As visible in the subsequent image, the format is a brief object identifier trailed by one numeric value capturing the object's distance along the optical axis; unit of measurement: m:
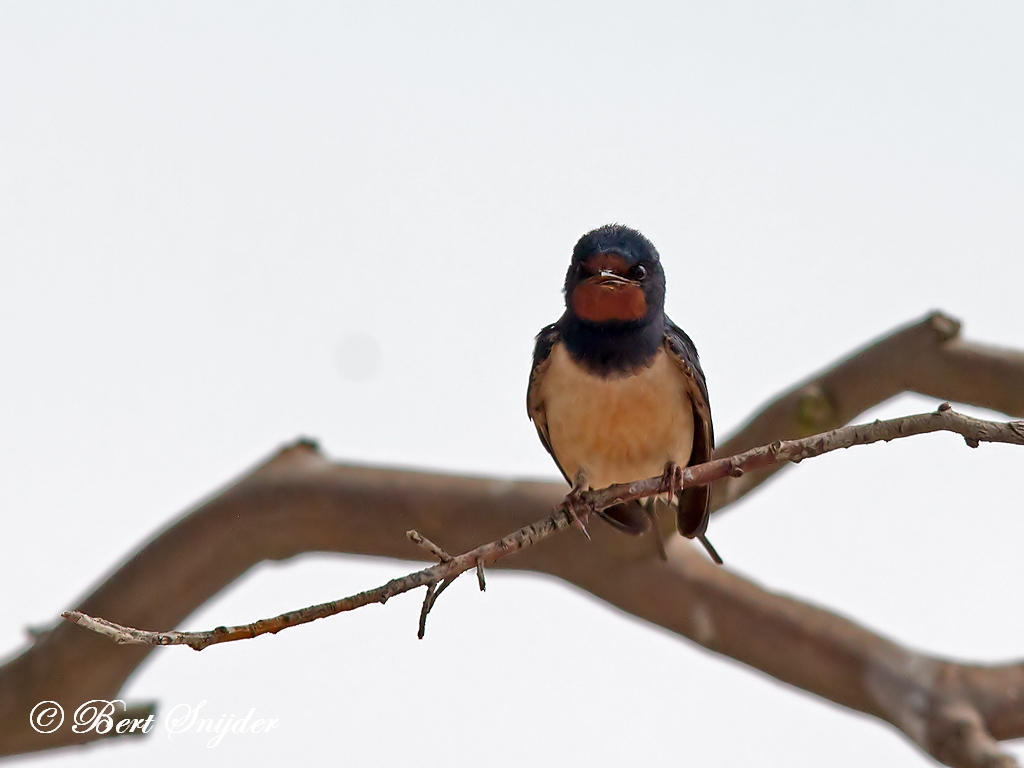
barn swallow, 4.34
